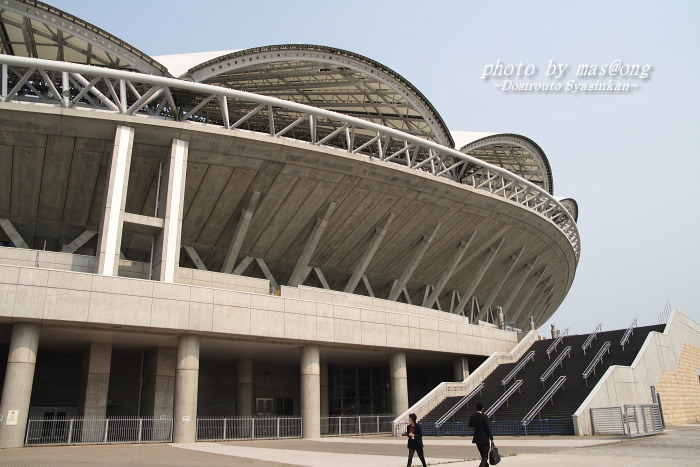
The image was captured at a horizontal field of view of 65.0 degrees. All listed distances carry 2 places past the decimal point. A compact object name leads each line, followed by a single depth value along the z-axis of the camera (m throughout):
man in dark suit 9.68
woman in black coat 10.88
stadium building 20.91
